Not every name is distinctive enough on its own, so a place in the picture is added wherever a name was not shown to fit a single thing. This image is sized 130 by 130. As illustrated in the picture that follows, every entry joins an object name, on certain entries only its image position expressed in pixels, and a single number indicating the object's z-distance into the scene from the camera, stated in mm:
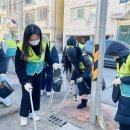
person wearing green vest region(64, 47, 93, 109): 3957
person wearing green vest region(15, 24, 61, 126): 3181
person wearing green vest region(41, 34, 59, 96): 5191
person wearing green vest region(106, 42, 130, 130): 2725
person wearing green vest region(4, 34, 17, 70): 5977
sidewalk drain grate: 3702
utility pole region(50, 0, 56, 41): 24016
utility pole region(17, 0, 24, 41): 29094
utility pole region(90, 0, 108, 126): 3340
